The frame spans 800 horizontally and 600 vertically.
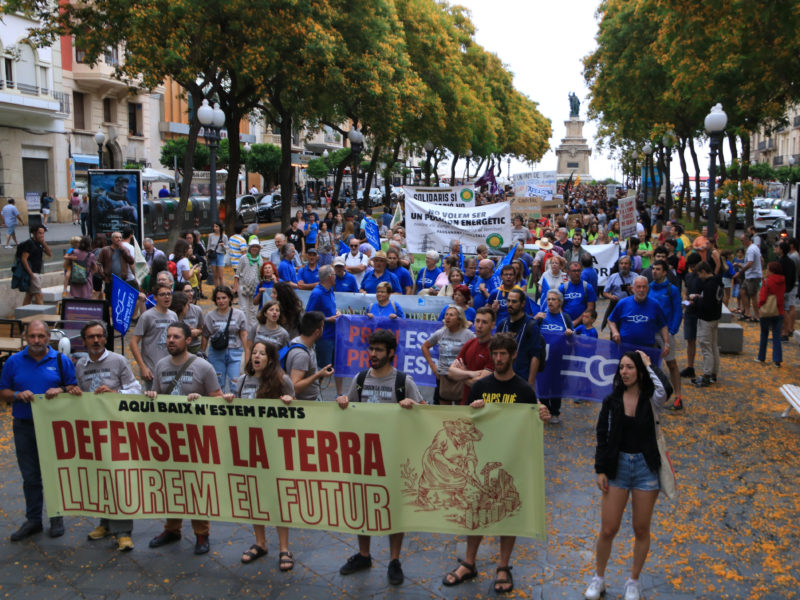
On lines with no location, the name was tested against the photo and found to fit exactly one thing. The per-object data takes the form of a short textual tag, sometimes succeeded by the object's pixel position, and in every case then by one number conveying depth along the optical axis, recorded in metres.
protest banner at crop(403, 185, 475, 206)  17.75
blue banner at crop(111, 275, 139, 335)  10.63
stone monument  95.44
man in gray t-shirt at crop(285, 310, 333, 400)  6.20
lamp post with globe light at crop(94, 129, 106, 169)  34.80
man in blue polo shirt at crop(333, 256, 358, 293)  11.09
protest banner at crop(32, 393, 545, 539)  5.43
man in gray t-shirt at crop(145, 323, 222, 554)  6.12
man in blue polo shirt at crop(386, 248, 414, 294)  11.56
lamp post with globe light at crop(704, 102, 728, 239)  17.38
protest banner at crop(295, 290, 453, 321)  10.70
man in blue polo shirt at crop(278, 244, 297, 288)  11.99
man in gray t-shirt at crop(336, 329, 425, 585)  5.72
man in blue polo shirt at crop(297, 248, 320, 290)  11.54
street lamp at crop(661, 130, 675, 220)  35.19
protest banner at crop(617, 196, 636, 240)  20.83
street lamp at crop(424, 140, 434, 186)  38.34
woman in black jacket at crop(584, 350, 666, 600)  5.22
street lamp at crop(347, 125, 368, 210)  26.66
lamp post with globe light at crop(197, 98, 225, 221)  19.19
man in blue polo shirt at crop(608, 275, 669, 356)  9.21
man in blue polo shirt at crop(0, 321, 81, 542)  6.20
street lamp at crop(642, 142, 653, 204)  39.25
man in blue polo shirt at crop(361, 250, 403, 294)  10.80
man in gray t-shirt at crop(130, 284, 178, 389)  7.87
